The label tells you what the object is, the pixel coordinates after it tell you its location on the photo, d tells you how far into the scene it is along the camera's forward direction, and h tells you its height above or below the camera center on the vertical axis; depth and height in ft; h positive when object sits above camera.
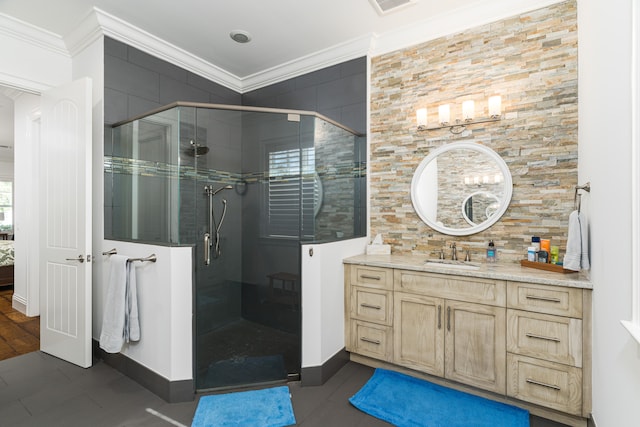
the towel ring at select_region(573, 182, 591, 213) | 6.35 +0.32
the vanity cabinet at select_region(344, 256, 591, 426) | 5.98 -2.71
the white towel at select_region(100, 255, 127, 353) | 7.31 -2.39
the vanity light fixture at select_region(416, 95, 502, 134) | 8.05 +2.68
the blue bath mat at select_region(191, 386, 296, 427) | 6.12 -4.26
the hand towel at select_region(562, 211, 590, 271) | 6.03 -0.66
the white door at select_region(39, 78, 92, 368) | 8.31 -0.36
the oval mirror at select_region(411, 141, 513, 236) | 8.20 +0.67
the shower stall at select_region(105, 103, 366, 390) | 7.39 +0.05
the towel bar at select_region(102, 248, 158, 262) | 7.14 -1.14
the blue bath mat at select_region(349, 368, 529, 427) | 6.20 -4.27
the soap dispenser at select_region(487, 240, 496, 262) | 8.05 -1.10
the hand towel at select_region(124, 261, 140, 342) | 7.38 -2.45
